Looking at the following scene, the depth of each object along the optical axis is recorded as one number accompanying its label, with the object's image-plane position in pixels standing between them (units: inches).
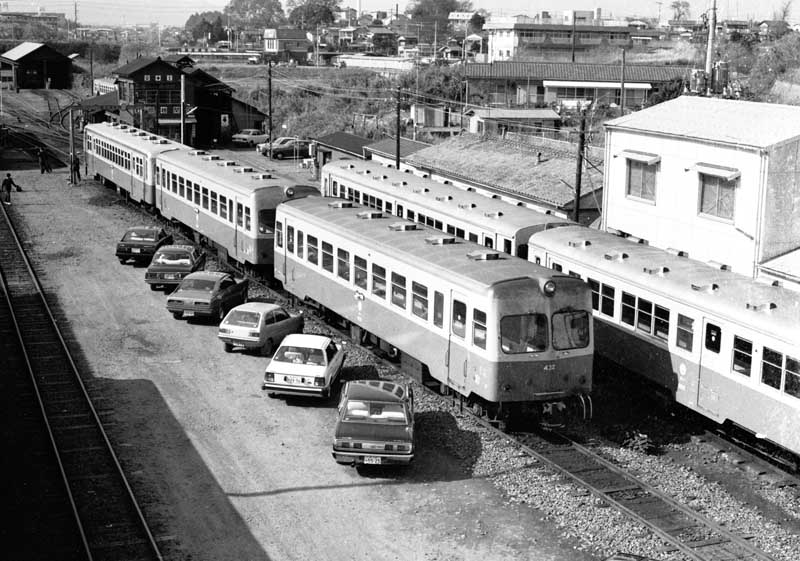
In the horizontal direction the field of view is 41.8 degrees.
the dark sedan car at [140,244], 1353.3
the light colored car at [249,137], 2996.1
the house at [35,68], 4231.5
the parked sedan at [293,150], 2714.1
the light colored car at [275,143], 2768.2
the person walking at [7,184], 1936.4
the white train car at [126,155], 1656.0
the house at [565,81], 3088.1
